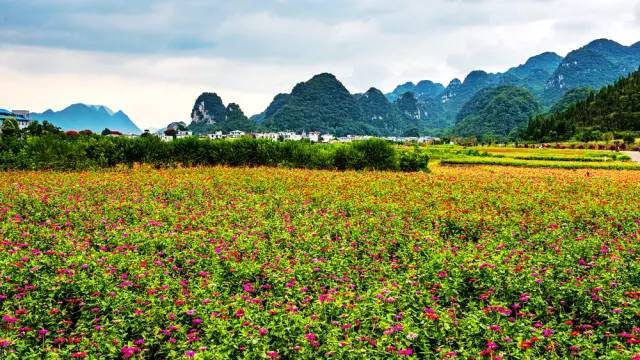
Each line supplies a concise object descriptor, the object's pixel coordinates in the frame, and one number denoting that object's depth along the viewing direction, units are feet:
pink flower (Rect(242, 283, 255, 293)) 19.43
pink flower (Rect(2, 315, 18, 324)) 15.84
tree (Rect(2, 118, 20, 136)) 128.67
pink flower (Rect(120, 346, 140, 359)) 14.11
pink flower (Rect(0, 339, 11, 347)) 14.35
